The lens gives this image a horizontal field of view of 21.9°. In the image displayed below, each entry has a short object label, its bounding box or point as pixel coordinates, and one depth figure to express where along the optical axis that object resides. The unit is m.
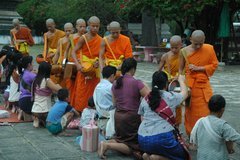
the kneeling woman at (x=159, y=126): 6.91
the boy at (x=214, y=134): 6.43
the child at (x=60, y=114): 9.22
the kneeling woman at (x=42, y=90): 9.95
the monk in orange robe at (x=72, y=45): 11.39
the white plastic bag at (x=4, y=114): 11.08
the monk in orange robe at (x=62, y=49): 11.89
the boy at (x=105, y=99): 8.44
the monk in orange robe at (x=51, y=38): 13.14
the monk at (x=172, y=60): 9.14
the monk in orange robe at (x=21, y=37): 15.71
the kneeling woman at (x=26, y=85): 10.55
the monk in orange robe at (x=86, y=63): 10.58
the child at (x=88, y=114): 9.10
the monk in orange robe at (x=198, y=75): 8.32
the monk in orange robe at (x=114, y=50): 9.90
